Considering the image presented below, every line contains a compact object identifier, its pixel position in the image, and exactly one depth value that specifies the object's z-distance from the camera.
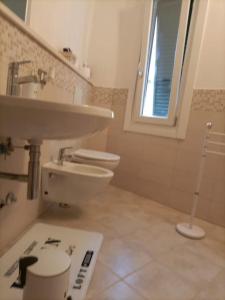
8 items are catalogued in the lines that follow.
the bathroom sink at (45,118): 0.58
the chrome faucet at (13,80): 1.02
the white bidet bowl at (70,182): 1.43
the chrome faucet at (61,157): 1.58
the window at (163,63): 2.06
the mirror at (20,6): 1.32
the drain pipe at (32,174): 0.85
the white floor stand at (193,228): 1.60
